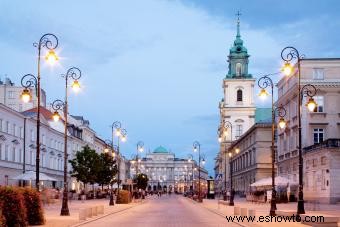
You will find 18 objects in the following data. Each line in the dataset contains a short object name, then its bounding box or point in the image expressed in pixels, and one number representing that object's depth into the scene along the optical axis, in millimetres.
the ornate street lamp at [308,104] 31691
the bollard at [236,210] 39375
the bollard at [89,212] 35375
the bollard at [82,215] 33250
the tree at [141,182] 131325
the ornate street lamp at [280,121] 37844
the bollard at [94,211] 38094
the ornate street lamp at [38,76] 29188
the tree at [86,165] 92250
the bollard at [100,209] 40809
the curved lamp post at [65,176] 36469
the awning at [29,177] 65000
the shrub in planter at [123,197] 68500
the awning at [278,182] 63719
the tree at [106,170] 94375
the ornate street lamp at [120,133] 65519
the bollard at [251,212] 34188
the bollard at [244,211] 36178
